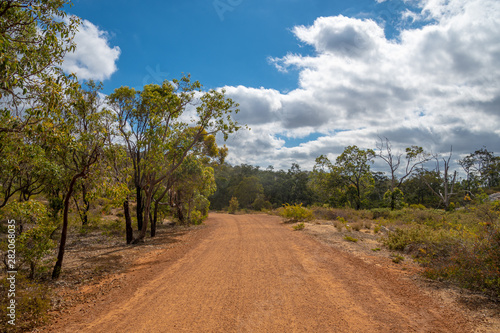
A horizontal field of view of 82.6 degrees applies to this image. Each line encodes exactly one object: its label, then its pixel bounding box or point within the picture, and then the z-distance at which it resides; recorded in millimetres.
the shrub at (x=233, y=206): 40938
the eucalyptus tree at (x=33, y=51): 4836
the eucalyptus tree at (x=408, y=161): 35375
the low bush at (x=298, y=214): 22328
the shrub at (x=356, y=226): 17236
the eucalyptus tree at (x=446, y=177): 32719
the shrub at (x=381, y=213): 25666
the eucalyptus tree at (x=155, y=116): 12984
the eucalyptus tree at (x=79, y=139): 5395
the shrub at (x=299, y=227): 17591
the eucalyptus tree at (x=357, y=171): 34750
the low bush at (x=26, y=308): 4766
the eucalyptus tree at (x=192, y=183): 17922
